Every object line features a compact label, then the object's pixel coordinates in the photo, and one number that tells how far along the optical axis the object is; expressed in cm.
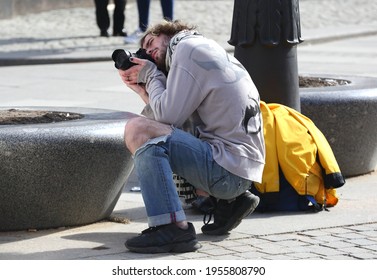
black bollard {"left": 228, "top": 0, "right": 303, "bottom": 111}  1295
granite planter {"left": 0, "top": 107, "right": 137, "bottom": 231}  1086
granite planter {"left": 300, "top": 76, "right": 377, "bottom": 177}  1391
